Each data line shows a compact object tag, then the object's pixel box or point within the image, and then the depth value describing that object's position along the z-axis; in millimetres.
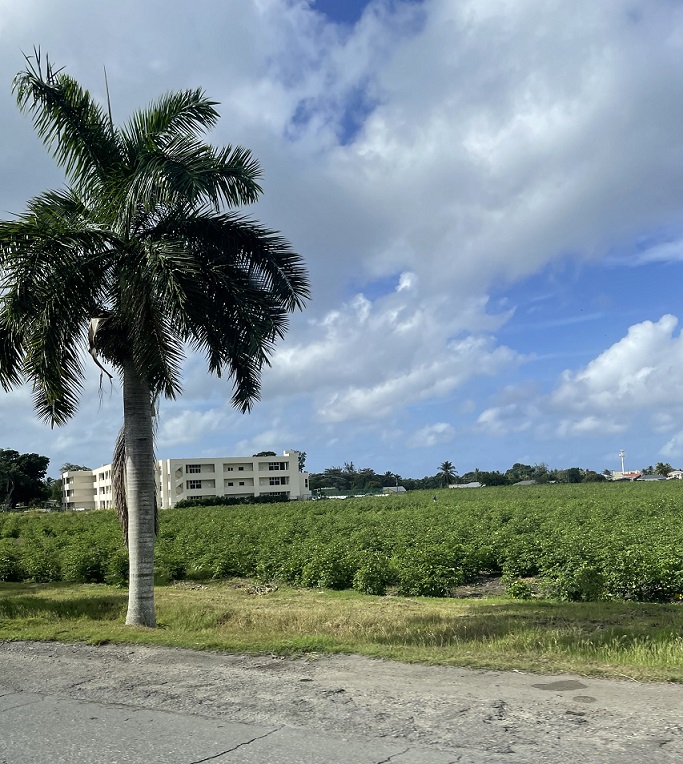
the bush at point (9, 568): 22969
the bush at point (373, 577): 17125
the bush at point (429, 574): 16688
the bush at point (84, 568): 21983
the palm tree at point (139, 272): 10883
